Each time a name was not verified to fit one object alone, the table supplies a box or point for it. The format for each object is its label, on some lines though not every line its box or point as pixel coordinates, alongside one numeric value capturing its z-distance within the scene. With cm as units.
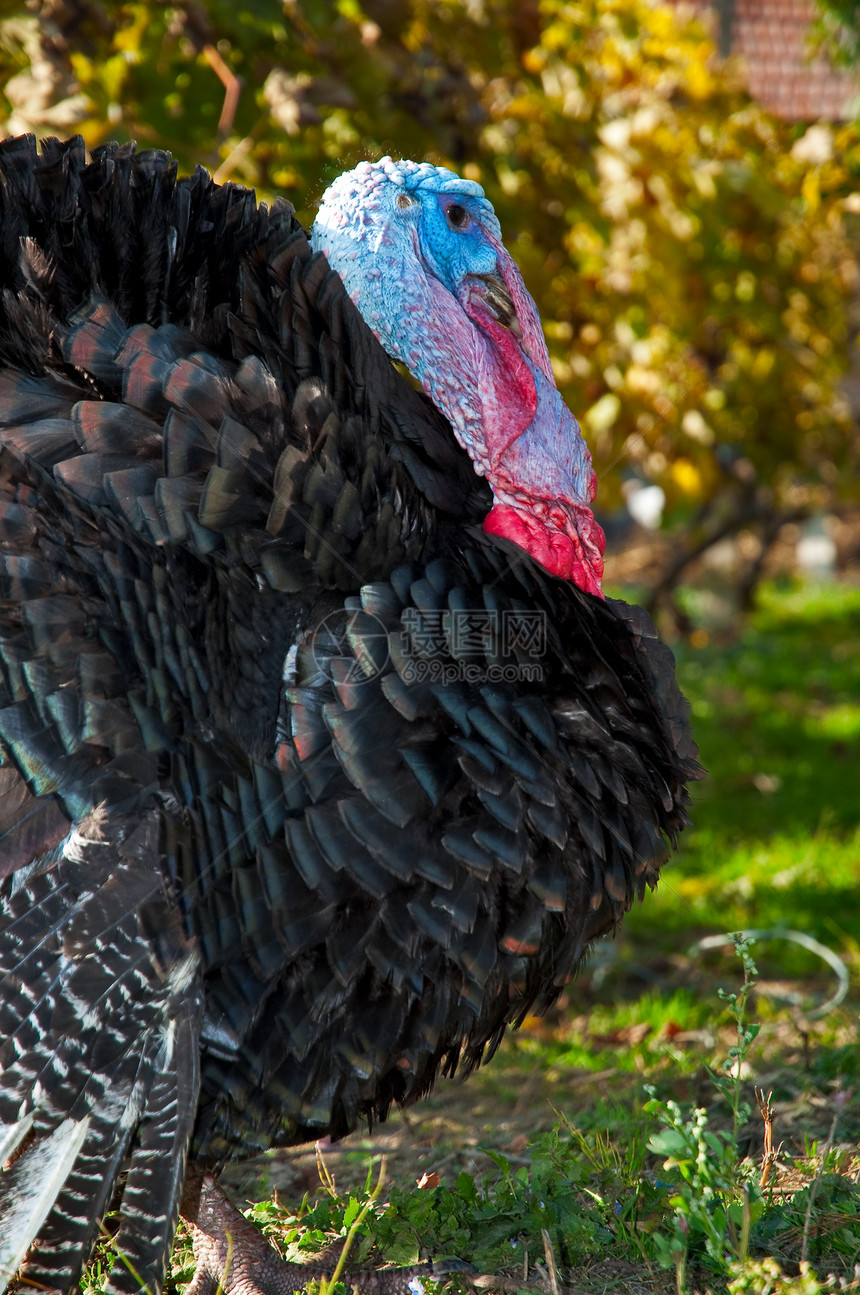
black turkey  266
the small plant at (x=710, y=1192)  265
